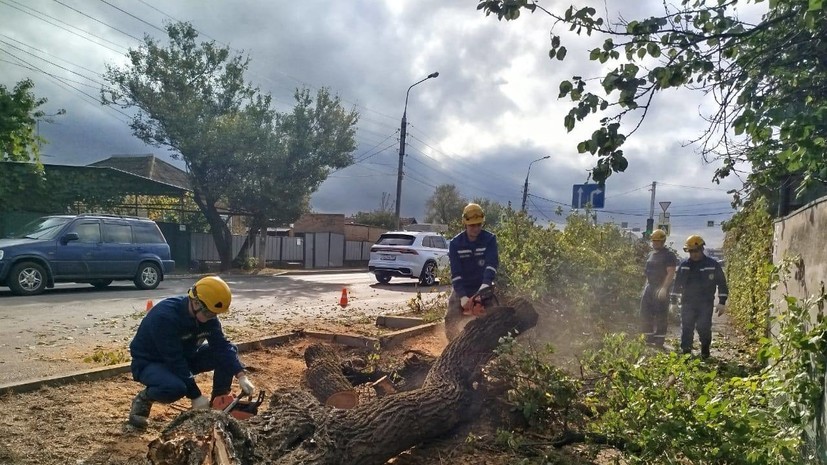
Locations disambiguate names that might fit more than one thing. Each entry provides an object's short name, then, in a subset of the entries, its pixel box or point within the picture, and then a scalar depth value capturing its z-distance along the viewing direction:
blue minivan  12.21
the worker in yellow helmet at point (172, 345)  4.33
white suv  18.30
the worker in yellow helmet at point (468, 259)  6.28
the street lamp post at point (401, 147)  29.88
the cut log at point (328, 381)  4.88
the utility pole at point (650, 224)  18.75
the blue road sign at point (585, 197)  10.46
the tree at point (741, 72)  3.74
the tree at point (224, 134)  23.14
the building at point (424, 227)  32.73
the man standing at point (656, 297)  9.06
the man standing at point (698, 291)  7.69
